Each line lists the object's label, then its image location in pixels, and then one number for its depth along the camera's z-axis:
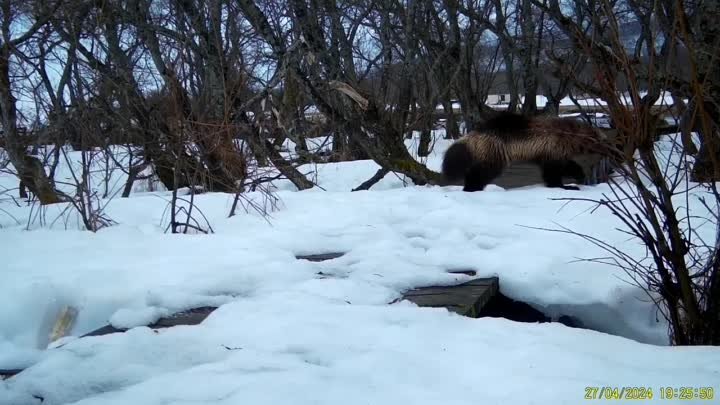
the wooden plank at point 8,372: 2.21
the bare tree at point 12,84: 7.12
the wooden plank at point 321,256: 3.66
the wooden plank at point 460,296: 2.81
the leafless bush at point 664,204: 2.33
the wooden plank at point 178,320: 2.54
